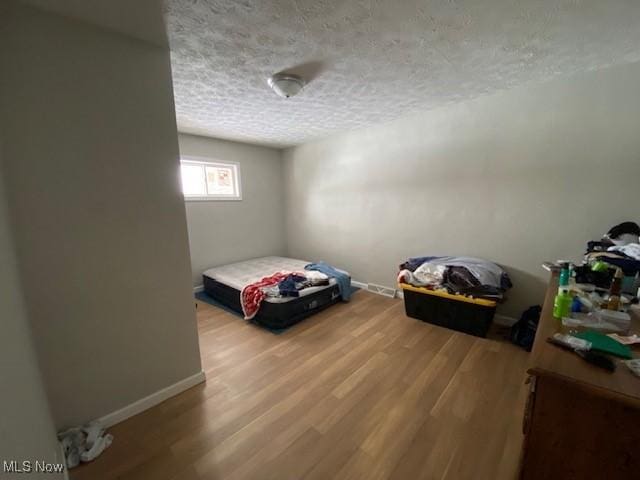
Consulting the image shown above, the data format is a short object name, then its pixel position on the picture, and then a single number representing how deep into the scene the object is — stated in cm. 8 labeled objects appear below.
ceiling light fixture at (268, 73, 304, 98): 192
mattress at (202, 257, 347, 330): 265
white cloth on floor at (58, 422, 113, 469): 128
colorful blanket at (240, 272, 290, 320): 271
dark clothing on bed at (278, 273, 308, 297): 269
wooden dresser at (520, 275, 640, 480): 78
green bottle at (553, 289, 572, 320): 118
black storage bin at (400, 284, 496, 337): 232
